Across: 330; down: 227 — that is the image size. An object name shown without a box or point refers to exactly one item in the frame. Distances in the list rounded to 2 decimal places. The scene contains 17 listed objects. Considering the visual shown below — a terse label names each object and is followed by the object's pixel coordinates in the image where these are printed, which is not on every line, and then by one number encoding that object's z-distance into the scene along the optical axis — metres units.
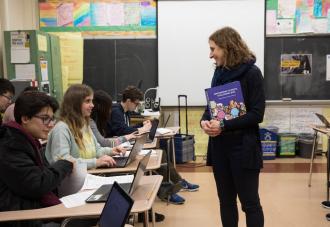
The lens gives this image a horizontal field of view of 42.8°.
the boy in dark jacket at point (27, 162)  1.92
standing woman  2.48
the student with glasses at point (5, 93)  3.98
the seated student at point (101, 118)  3.66
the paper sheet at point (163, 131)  4.41
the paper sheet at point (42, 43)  5.07
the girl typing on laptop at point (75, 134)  2.64
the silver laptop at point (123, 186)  2.04
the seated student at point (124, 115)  4.33
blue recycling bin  6.37
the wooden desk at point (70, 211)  1.89
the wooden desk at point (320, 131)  4.17
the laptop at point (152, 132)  4.00
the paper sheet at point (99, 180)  2.39
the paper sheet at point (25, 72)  5.03
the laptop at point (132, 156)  2.86
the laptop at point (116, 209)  1.40
